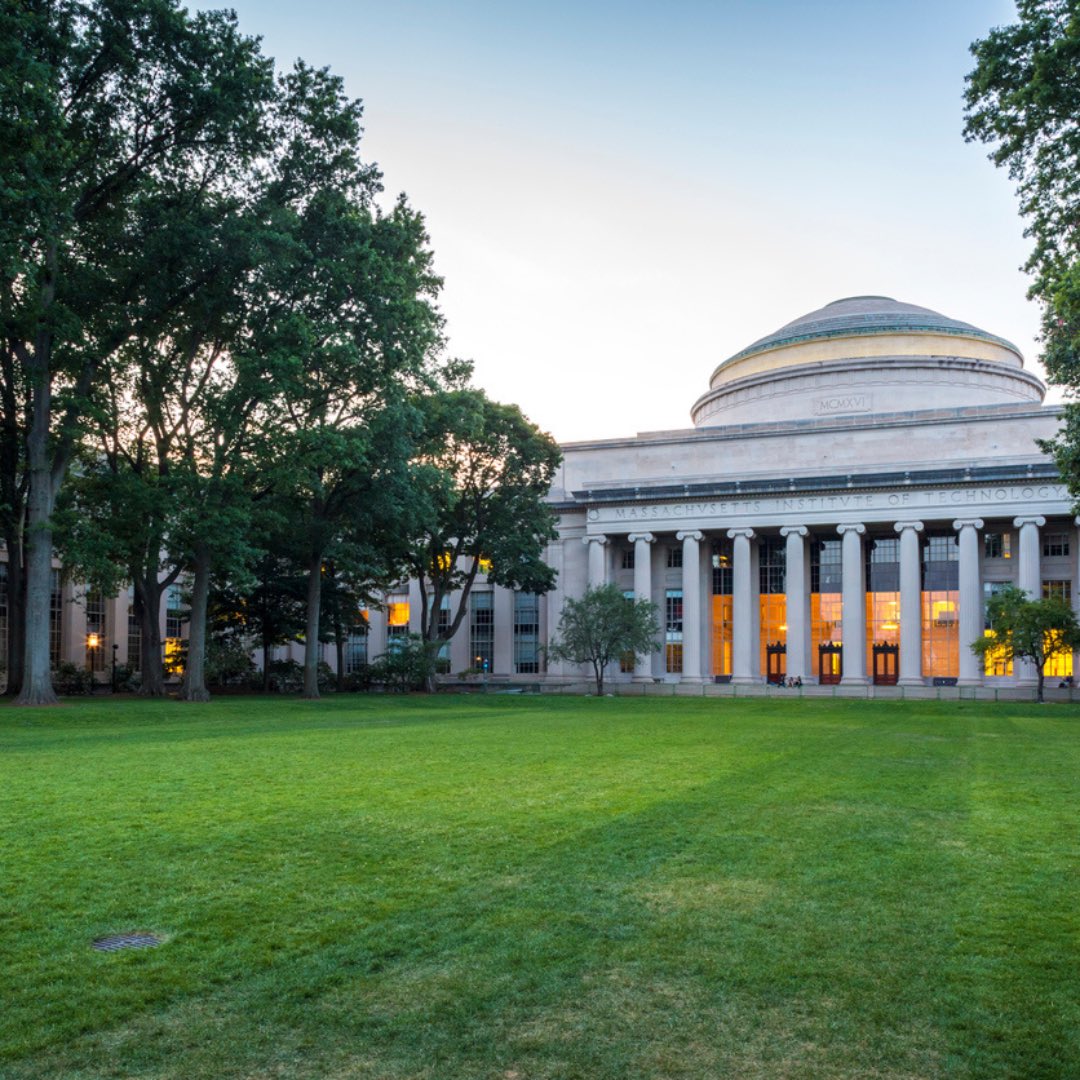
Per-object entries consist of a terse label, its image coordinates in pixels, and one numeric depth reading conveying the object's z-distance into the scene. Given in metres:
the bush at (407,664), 60.56
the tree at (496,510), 59.47
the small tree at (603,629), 61.78
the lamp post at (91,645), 67.00
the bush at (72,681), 59.09
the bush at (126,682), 61.25
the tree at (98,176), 32.66
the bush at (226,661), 61.09
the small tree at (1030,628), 52.25
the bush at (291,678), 65.88
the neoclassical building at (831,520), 67.56
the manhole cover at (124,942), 6.84
